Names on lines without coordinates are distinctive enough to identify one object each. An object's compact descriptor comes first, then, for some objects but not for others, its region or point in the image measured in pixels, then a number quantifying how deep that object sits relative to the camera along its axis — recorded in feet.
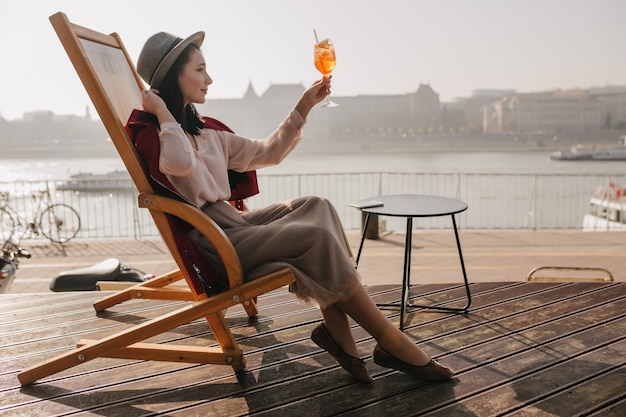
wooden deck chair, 5.70
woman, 5.63
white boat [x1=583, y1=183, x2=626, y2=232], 63.16
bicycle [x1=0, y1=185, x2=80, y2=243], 28.55
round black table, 7.26
